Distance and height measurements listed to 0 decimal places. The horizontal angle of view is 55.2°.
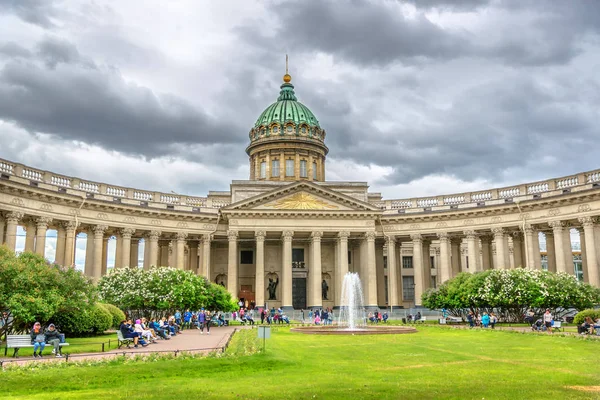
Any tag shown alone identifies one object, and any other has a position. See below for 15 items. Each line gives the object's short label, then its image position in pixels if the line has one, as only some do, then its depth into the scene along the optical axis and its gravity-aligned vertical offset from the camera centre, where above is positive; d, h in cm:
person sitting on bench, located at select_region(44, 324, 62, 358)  2223 -137
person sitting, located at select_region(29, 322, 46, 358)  2220 -147
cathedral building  5138 +752
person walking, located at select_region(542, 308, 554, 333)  3453 -126
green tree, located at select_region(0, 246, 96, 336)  2391 +62
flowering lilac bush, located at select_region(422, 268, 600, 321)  4162 +56
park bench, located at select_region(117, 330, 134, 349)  2593 -175
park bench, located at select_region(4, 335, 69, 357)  2198 -145
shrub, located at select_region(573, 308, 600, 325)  3562 -95
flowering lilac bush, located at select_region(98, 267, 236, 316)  4125 +90
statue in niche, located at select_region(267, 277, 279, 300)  6731 +149
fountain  3407 -160
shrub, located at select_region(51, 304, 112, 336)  2978 -94
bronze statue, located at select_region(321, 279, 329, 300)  6762 +146
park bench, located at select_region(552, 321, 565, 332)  3541 -161
